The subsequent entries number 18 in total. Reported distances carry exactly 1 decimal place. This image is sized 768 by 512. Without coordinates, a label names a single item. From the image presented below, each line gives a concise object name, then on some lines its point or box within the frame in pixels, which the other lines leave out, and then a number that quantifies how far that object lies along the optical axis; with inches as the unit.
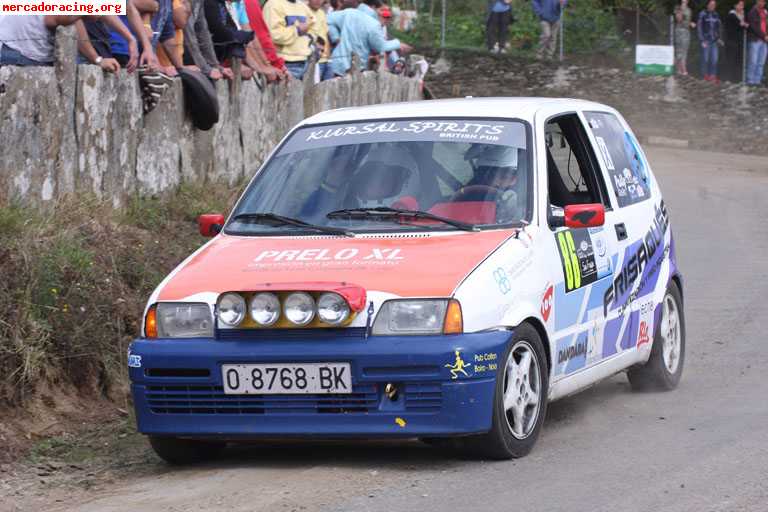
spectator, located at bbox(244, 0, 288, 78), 625.3
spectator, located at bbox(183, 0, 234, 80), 545.0
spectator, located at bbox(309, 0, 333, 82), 708.0
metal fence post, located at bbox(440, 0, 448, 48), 1540.4
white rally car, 273.0
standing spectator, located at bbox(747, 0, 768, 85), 1390.3
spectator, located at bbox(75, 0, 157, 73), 451.8
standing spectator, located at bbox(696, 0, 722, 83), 1390.3
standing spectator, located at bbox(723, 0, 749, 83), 1398.9
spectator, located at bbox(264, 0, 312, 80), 659.4
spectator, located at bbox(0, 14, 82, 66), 433.7
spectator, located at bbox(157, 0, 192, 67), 527.8
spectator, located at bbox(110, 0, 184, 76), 481.1
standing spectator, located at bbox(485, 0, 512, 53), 1472.7
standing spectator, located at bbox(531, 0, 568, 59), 1450.5
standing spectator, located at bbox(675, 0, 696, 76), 1402.6
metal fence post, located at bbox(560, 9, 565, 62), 1473.9
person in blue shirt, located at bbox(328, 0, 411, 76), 774.5
